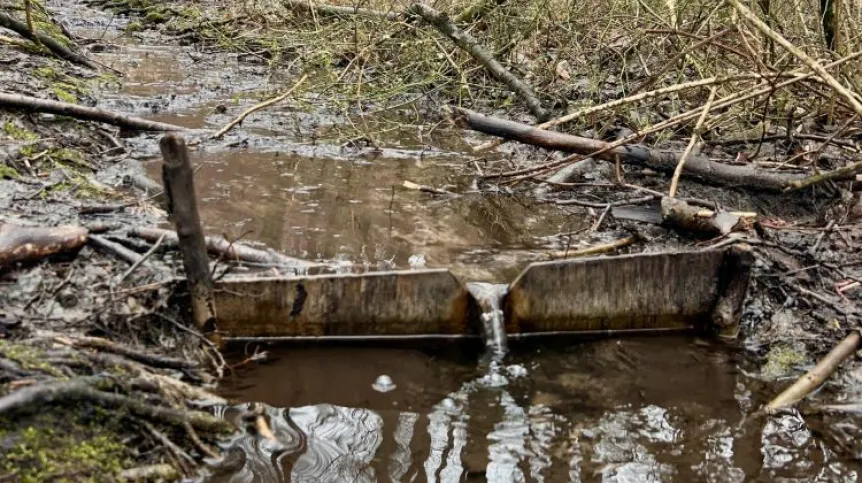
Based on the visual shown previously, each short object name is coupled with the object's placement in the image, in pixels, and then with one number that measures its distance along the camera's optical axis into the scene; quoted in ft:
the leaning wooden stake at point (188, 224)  11.16
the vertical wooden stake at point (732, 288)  14.66
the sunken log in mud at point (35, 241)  12.64
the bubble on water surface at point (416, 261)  16.66
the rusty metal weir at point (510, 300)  13.16
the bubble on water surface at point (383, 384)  12.34
